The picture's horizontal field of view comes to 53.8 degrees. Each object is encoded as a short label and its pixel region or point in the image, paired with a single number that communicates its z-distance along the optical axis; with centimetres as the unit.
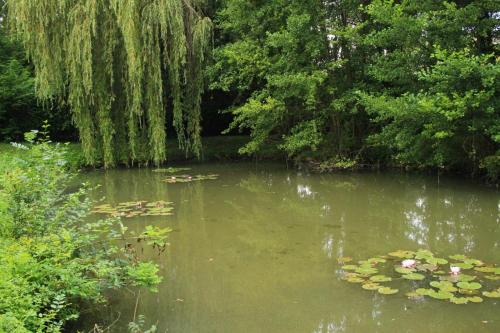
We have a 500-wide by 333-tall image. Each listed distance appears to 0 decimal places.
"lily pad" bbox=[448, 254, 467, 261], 518
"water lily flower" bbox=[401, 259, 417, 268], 481
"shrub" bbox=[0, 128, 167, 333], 291
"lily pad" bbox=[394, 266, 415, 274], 474
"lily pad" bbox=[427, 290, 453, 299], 412
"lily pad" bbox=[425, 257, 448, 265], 499
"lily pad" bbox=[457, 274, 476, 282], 450
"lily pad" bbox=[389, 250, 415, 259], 525
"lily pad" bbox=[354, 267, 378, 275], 480
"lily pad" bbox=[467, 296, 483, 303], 405
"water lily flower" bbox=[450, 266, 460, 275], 459
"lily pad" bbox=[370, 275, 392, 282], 457
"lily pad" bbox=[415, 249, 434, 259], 521
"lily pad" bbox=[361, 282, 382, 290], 441
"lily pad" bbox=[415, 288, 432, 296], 423
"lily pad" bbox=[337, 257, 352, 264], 525
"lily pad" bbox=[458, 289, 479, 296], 422
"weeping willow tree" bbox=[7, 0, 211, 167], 1104
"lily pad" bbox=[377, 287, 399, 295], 428
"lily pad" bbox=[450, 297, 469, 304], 404
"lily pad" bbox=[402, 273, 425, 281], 456
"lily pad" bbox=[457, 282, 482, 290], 429
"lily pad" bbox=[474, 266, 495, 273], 476
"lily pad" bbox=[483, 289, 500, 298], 414
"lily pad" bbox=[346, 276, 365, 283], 461
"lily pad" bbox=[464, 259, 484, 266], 499
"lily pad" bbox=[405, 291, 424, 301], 419
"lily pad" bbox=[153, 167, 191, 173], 1211
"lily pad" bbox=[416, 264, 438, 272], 480
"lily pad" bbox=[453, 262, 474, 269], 490
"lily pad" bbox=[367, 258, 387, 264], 514
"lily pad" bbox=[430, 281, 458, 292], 429
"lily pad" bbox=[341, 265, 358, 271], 499
